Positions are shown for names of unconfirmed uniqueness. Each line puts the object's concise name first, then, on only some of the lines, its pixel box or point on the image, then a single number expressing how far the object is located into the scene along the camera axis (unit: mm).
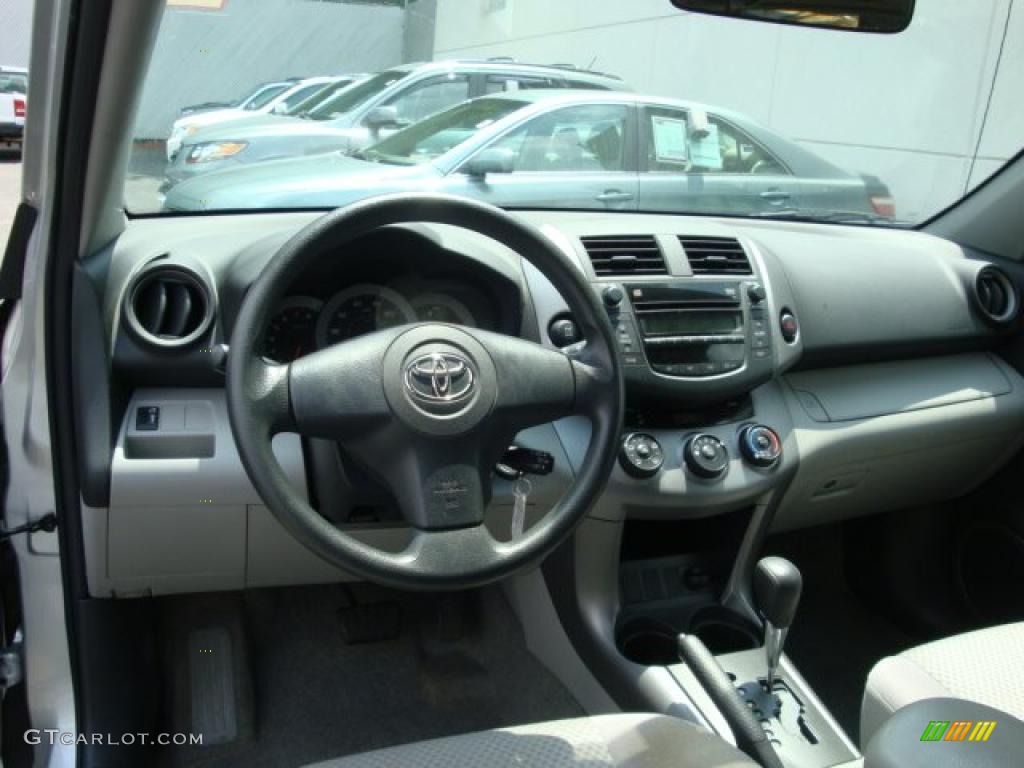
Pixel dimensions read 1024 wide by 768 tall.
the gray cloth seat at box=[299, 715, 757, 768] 1522
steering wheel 1466
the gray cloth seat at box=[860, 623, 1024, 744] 1746
